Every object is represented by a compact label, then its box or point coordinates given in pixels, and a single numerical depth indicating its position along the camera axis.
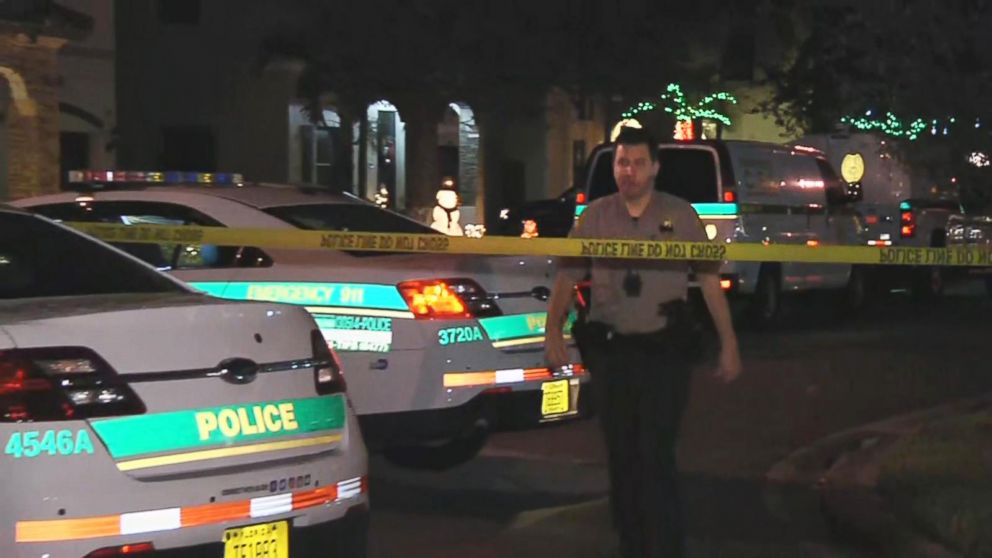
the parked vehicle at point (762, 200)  15.17
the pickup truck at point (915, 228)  19.92
